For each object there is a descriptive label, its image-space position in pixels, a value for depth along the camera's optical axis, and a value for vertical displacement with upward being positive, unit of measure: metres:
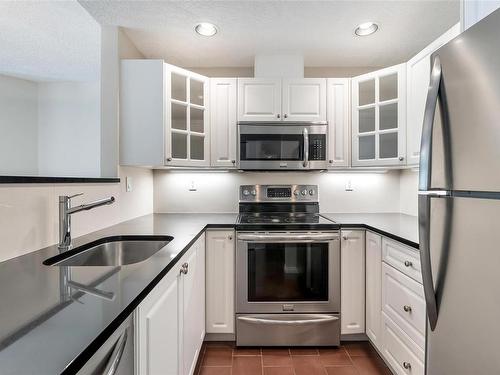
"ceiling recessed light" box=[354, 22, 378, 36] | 2.08 +1.16
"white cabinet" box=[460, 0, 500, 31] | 1.09 +0.69
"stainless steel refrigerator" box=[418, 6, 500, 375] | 0.80 -0.06
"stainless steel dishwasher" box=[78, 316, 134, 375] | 0.60 -0.40
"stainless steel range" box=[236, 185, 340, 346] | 2.07 -0.72
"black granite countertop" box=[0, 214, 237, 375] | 0.51 -0.30
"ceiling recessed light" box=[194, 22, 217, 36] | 2.07 +1.16
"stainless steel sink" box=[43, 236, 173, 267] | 1.55 -0.36
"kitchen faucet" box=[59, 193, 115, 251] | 1.40 -0.16
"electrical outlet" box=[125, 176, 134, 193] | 2.24 +0.00
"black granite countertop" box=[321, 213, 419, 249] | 1.65 -0.28
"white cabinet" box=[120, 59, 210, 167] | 2.16 +0.54
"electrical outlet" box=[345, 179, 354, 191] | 2.76 +0.00
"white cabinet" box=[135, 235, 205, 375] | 0.91 -0.57
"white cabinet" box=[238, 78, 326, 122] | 2.43 +0.73
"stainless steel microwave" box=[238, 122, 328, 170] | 2.40 +0.33
